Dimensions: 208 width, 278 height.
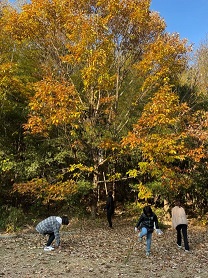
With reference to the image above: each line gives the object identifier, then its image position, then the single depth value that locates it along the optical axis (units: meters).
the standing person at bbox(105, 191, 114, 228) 13.26
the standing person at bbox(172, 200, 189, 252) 9.50
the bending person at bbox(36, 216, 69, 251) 8.87
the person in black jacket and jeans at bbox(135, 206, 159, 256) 8.73
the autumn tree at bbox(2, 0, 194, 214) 11.79
